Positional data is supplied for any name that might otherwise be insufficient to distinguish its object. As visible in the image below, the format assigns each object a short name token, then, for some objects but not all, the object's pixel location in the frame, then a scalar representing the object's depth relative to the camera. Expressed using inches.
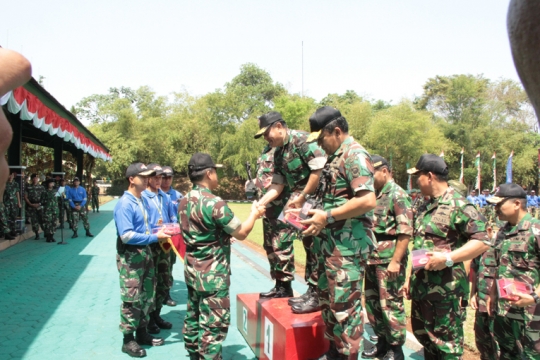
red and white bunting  264.9
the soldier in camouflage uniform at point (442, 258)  143.3
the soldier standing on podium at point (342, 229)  129.6
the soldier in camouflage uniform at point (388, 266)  178.7
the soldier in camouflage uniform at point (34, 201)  550.6
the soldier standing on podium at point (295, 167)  163.2
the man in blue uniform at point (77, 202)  593.3
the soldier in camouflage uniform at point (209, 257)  158.7
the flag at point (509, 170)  799.7
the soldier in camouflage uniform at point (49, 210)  534.9
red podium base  151.2
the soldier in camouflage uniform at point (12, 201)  489.5
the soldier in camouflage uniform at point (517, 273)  149.2
